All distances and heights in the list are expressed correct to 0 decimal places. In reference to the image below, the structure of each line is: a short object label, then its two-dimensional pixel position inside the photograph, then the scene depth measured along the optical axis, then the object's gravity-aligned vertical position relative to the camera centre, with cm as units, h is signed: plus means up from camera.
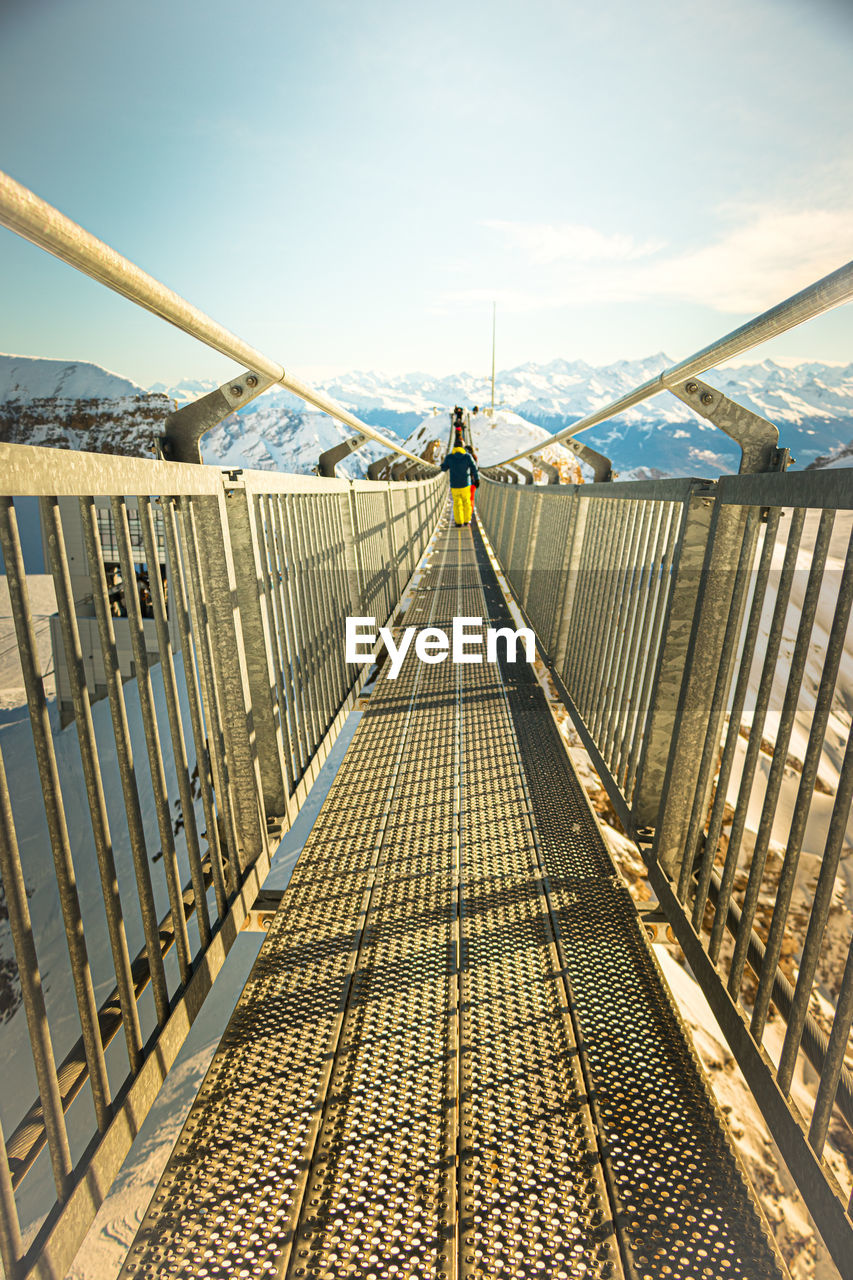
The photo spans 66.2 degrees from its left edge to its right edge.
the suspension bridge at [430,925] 127 -148
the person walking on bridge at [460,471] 1193 -40
